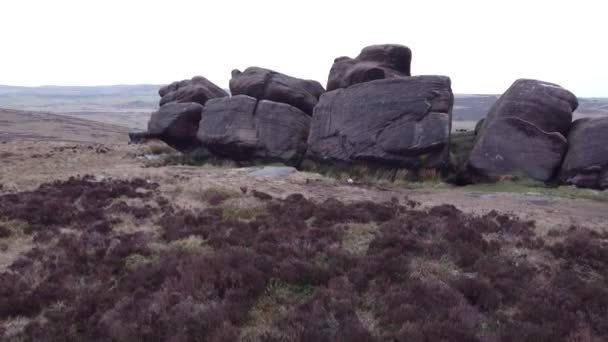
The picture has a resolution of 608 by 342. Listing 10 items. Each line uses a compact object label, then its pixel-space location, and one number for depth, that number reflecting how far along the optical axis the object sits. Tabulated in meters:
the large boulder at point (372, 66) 34.78
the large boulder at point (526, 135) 28.56
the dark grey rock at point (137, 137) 53.38
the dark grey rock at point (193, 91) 46.00
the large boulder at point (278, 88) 39.53
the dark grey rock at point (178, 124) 41.31
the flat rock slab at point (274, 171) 30.75
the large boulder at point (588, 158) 26.83
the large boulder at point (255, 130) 35.84
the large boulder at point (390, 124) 29.53
